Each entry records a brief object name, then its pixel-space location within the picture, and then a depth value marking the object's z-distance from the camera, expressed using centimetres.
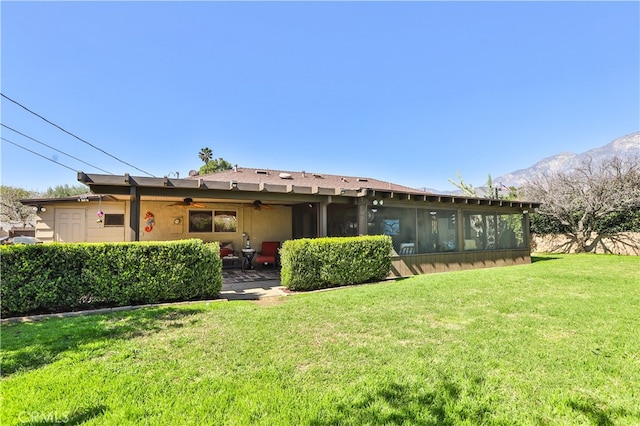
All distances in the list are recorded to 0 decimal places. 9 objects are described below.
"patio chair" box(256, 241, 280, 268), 1073
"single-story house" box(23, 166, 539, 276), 899
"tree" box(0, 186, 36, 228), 2609
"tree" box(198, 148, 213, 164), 3866
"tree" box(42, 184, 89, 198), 3270
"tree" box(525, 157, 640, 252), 1493
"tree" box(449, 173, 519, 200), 2389
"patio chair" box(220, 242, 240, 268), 1068
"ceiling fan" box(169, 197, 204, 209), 926
